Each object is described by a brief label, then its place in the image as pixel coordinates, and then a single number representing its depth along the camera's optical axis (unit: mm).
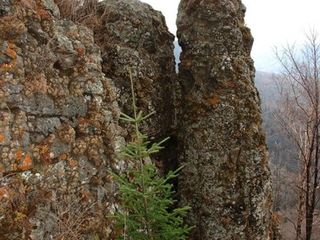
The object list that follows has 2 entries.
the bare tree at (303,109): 13820
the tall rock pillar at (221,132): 7949
